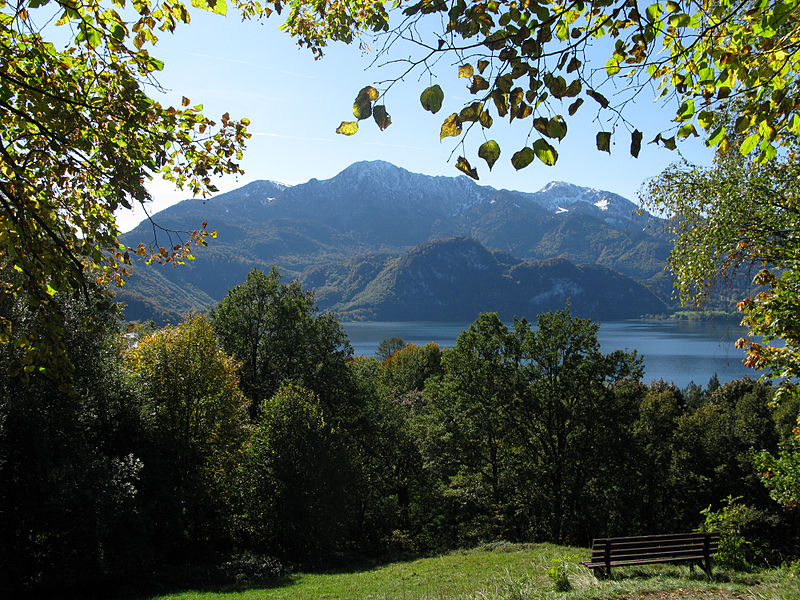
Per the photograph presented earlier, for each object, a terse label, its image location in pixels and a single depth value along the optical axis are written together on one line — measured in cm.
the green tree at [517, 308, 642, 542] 2081
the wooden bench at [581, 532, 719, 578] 1009
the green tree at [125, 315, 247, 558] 1673
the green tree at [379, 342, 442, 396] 4861
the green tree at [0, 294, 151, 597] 1212
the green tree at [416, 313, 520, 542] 2214
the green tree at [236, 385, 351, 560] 1786
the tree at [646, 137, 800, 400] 772
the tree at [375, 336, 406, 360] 8369
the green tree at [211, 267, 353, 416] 2583
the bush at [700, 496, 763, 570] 1129
